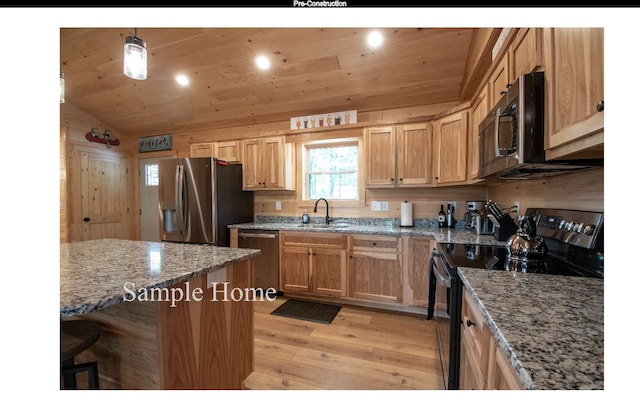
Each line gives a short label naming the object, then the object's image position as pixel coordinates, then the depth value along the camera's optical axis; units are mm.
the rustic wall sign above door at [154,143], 4270
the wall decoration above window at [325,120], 3172
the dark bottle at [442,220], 2836
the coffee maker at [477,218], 2266
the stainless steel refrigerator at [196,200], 3057
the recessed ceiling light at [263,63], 2577
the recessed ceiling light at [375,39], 2152
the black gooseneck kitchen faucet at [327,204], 3268
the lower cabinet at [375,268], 2541
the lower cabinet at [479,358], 614
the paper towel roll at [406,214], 2918
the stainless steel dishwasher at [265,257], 2949
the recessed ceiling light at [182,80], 2987
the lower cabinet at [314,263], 2715
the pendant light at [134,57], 1402
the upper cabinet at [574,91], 682
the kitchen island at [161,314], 933
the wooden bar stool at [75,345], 914
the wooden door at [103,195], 4055
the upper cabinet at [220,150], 3469
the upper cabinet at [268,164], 3287
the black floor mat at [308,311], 2475
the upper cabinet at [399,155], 2703
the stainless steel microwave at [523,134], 1025
